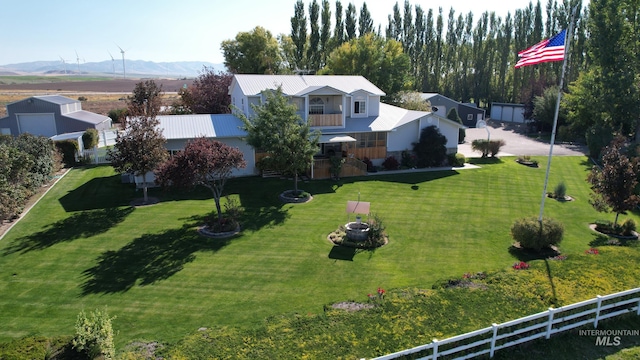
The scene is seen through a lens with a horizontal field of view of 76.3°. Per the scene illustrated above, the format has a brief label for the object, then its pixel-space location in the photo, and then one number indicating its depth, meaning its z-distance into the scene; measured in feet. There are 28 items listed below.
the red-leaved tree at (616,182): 62.59
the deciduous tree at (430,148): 105.29
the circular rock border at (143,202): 77.20
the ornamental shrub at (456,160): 108.78
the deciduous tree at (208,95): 134.41
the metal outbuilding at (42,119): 134.92
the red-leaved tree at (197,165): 61.11
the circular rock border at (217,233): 63.01
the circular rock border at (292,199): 79.41
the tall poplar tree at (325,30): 212.84
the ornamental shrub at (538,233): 56.49
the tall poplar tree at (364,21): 229.45
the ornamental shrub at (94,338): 32.32
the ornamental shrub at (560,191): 83.97
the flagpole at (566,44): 48.05
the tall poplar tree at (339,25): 218.79
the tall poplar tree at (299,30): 207.92
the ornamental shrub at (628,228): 65.67
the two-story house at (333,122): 94.48
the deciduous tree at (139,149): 72.84
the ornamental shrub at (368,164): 102.53
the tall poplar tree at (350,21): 218.18
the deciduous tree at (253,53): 184.34
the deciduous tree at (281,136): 77.00
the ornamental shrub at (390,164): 104.37
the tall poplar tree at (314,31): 208.74
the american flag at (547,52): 52.16
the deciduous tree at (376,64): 159.12
